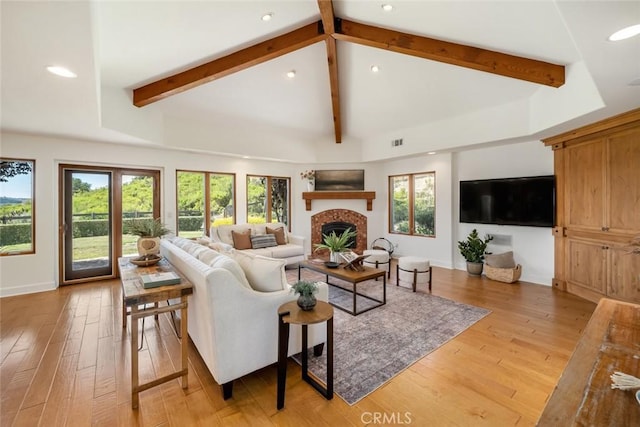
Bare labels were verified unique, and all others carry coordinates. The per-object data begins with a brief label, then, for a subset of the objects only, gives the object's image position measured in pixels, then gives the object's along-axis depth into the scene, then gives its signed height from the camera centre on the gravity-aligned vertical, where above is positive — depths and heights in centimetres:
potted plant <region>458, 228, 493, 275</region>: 526 -80
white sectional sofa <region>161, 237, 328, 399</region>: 197 -77
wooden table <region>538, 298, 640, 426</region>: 78 -58
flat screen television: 450 +18
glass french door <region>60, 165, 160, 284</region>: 473 -3
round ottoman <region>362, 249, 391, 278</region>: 483 -82
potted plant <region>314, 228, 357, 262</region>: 411 -50
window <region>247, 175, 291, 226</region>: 673 +35
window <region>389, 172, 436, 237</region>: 630 +20
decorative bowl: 271 -47
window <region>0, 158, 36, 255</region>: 423 +13
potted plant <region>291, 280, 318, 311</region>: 205 -63
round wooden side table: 192 -87
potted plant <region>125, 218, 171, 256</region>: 283 -23
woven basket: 476 -111
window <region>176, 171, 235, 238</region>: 577 +27
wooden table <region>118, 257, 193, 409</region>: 190 -69
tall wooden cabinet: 342 +4
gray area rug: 226 -132
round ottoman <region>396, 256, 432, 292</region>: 438 -95
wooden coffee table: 343 -82
